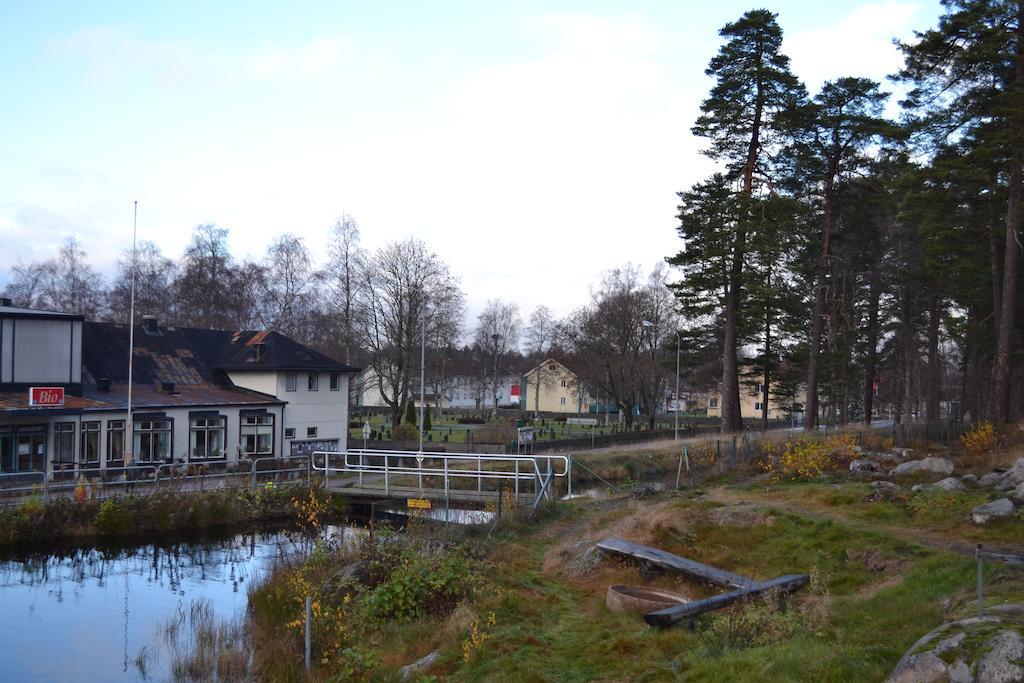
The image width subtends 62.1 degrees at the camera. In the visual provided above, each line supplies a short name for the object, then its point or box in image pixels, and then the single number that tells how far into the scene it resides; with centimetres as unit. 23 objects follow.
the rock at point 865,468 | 2148
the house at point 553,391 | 9838
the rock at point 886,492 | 1733
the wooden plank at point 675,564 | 1234
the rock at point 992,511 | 1378
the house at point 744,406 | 9800
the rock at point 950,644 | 718
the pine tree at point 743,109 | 3472
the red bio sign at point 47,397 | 3058
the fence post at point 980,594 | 783
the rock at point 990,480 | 1732
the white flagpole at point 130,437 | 3294
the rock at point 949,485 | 1669
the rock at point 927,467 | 1952
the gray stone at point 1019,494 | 1466
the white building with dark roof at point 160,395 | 3152
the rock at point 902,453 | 2393
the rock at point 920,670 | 700
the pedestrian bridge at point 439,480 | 2492
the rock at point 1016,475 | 1652
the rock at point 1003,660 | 662
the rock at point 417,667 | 1029
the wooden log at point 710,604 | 1068
